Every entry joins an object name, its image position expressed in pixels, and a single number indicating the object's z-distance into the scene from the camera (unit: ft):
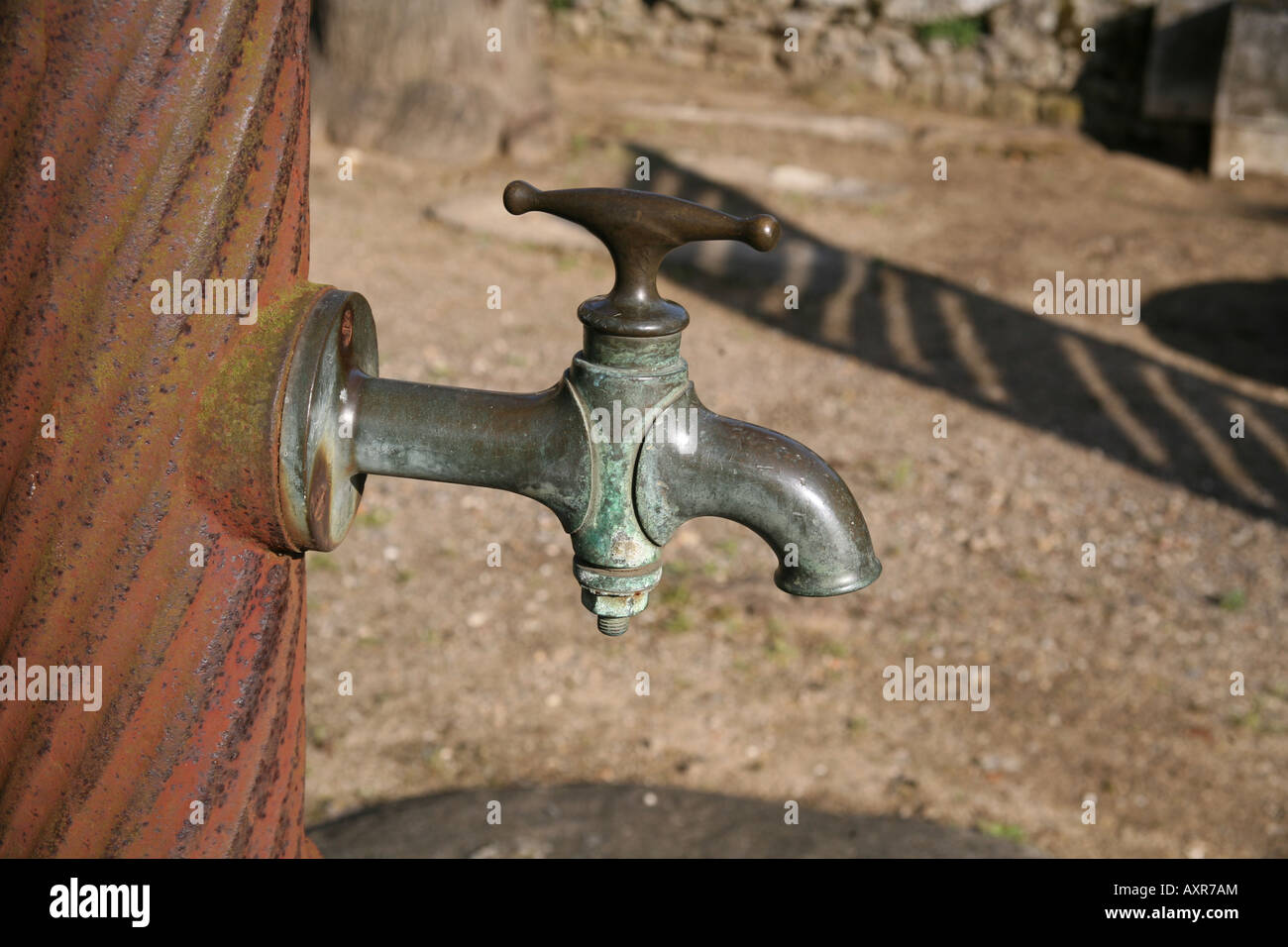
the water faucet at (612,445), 1.62
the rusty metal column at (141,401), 1.47
